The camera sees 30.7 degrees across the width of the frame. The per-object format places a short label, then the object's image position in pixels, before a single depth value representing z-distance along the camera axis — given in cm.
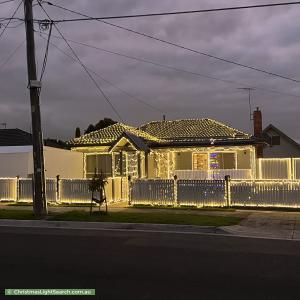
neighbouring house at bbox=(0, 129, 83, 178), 2564
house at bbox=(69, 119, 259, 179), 2681
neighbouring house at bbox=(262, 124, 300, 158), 5028
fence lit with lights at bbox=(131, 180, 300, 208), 2095
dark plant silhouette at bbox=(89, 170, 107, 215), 1912
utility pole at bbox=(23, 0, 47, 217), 1873
